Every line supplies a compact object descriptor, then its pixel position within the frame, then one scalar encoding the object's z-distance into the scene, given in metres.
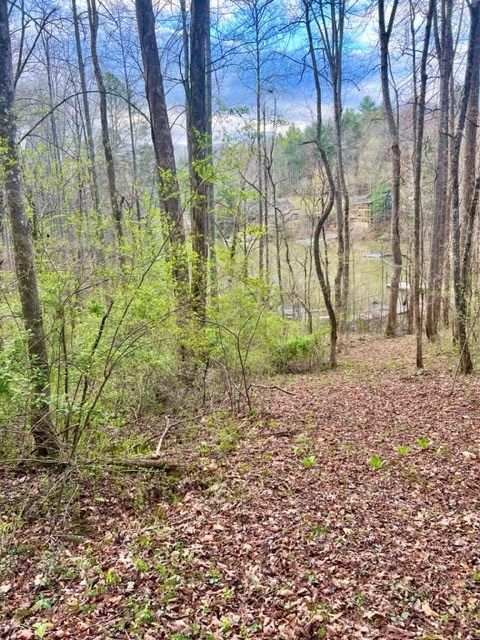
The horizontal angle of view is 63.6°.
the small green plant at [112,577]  2.52
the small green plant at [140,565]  2.61
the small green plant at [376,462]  3.96
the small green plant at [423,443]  4.30
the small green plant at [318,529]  2.94
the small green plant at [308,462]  4.03
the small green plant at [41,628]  2.12
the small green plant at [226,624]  2.18
